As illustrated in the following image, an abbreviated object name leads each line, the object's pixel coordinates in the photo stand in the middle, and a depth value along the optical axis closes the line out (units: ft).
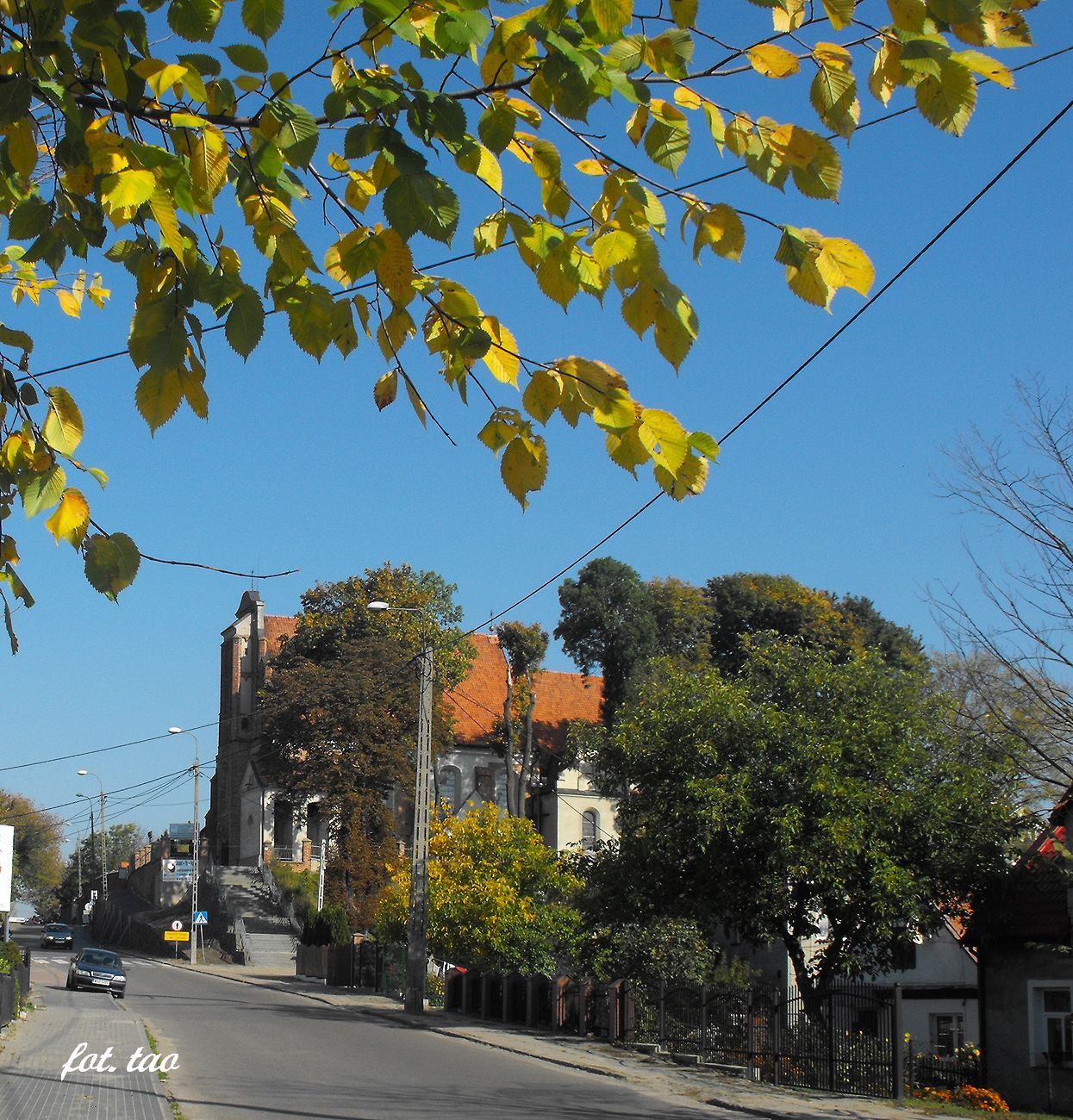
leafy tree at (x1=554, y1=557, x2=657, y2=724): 184.75
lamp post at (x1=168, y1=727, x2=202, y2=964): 184.40
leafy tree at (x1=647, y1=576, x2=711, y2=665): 188.44
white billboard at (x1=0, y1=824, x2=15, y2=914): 90.31
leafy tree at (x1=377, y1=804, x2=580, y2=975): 102.06
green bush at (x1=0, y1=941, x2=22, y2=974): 77.46
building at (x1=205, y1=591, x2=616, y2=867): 209.36
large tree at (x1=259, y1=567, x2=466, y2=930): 169.27
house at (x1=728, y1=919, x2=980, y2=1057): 90.58
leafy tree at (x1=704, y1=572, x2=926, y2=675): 181.37
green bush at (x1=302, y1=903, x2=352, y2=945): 146.51
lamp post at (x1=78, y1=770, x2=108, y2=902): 269.85
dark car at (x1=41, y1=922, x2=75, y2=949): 218.79
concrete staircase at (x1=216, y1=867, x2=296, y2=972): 184.03
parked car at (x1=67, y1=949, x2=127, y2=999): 114.52
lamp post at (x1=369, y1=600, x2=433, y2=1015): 98.07
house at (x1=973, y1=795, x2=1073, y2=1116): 64.80
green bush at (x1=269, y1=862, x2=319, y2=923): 195.72
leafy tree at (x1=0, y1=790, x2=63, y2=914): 331.57
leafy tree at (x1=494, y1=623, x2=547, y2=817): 195.52
